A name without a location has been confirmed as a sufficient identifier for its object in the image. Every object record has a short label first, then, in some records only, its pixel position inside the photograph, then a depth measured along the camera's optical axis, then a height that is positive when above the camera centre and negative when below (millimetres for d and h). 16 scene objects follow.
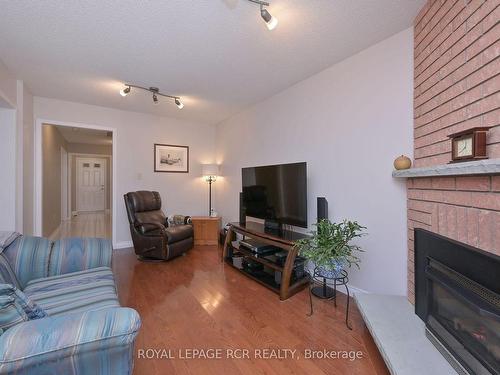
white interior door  7684 +122
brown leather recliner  3338 -632
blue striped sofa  782 -537
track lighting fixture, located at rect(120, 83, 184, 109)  2946 +1261
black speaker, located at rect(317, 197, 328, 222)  2404 -213
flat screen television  2521 -68
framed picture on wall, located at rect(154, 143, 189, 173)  4473 +551
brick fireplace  1143 +448
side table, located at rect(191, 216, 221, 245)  4281 -770
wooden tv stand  2289 -746
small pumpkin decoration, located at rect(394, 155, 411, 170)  1773 +179
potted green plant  1971 -508
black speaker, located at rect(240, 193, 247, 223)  3415 -348
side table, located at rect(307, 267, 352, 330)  1960 -982
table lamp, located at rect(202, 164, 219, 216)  4645 +311
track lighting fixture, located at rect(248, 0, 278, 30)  1586 +1128
